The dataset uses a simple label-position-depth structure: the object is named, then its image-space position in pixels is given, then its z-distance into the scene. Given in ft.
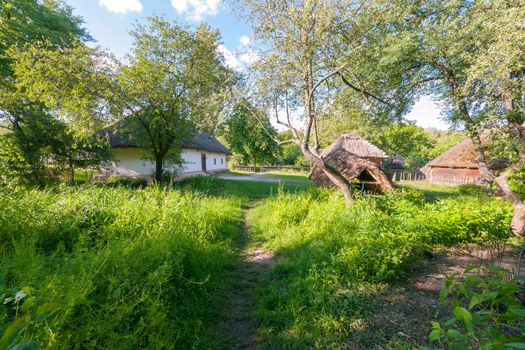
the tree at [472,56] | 17.56
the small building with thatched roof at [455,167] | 65.31
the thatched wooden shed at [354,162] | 28.63
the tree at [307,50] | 18.11
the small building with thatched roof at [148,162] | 55.36
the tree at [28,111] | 32.17
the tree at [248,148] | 102.06
